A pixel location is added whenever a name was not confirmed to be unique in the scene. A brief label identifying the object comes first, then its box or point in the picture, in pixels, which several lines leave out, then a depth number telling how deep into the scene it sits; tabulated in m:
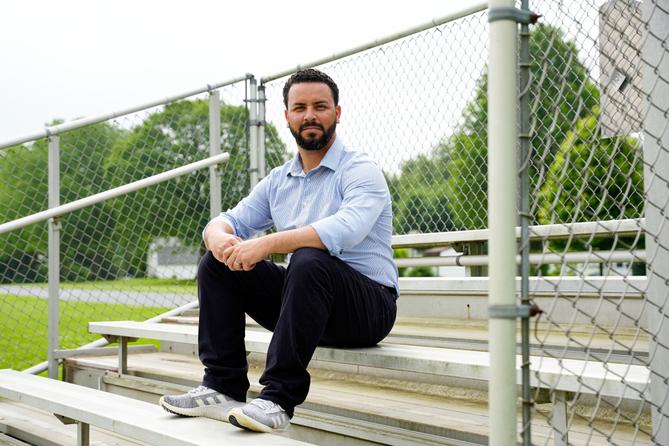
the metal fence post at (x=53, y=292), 5.62
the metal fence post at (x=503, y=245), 3.42
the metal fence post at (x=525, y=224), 3.46
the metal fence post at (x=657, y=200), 3.60
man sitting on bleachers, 4.06
